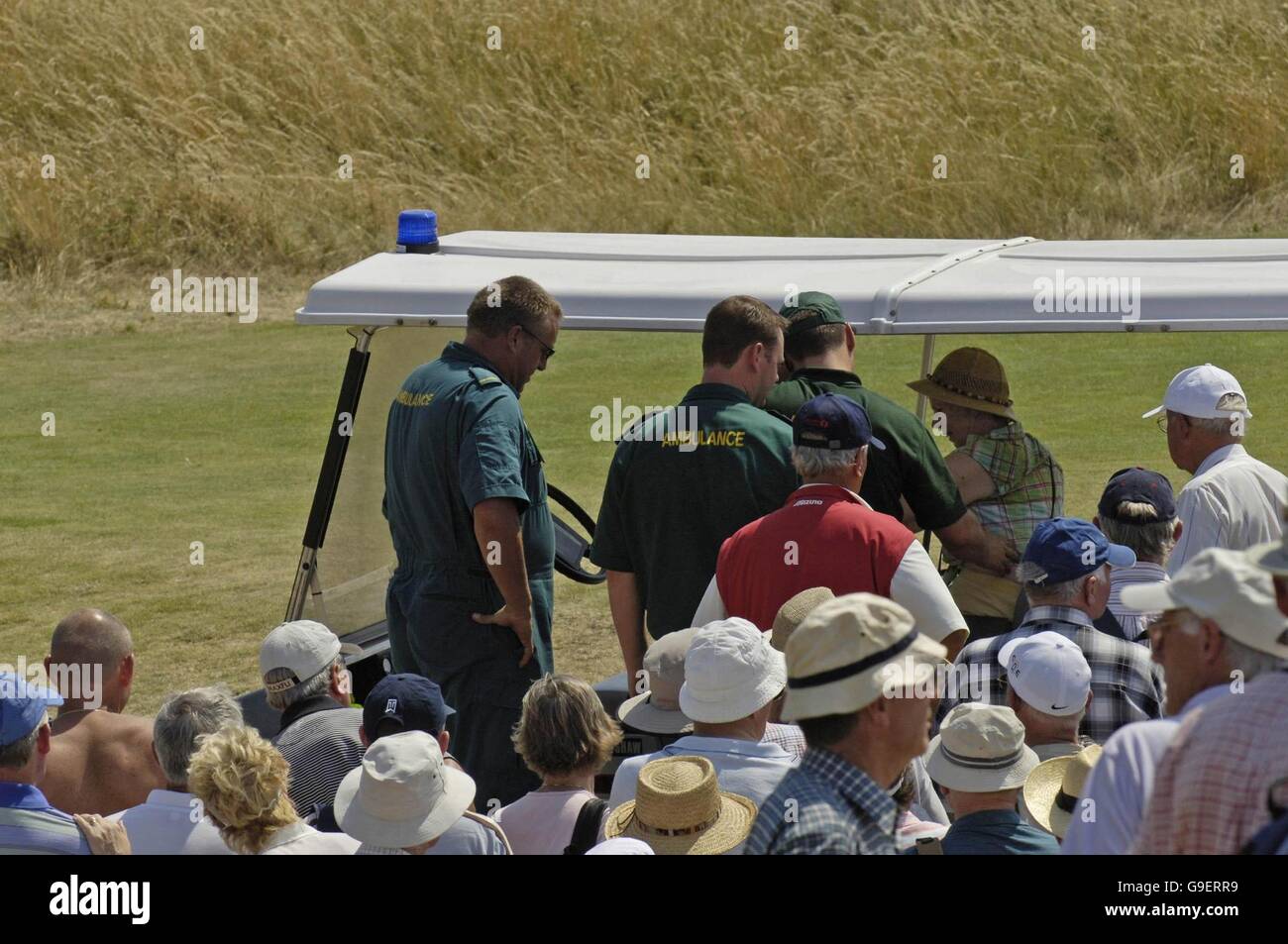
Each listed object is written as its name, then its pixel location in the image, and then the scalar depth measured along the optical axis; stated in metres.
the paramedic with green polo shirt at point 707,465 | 10.53
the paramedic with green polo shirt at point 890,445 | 10.39
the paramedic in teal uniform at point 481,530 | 10.80
